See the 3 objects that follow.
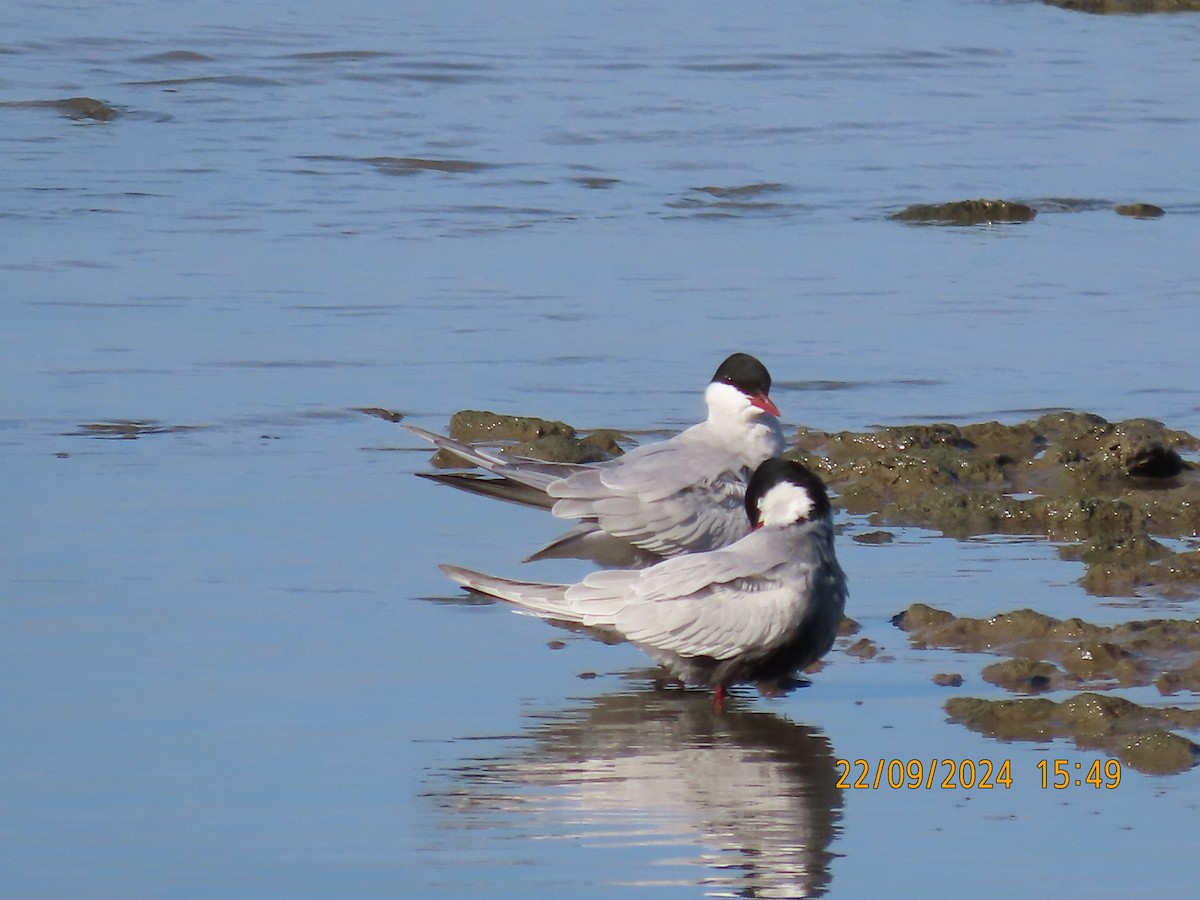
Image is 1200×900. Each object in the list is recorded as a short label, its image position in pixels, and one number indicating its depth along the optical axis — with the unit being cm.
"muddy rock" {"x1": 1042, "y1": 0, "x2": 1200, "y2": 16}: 4059
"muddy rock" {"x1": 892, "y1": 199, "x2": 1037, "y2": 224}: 2241
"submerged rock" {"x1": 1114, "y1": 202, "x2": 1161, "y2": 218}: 2255
